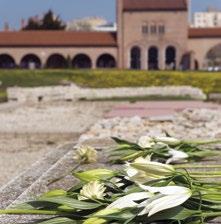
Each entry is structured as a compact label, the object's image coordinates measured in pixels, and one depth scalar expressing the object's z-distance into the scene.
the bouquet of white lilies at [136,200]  2.21
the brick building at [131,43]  61.62
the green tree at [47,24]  77.50
